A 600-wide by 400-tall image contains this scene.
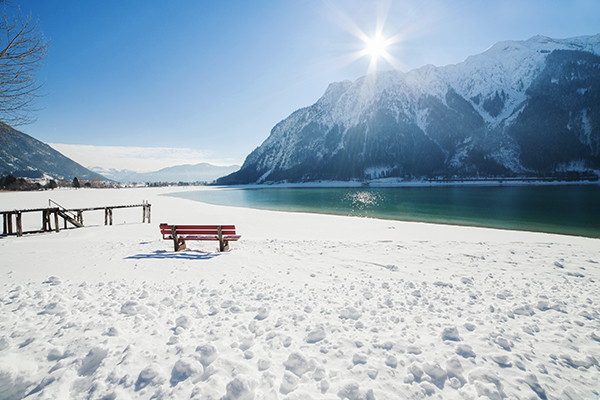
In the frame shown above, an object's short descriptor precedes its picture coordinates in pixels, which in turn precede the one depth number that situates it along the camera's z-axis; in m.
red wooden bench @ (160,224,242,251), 10.02
